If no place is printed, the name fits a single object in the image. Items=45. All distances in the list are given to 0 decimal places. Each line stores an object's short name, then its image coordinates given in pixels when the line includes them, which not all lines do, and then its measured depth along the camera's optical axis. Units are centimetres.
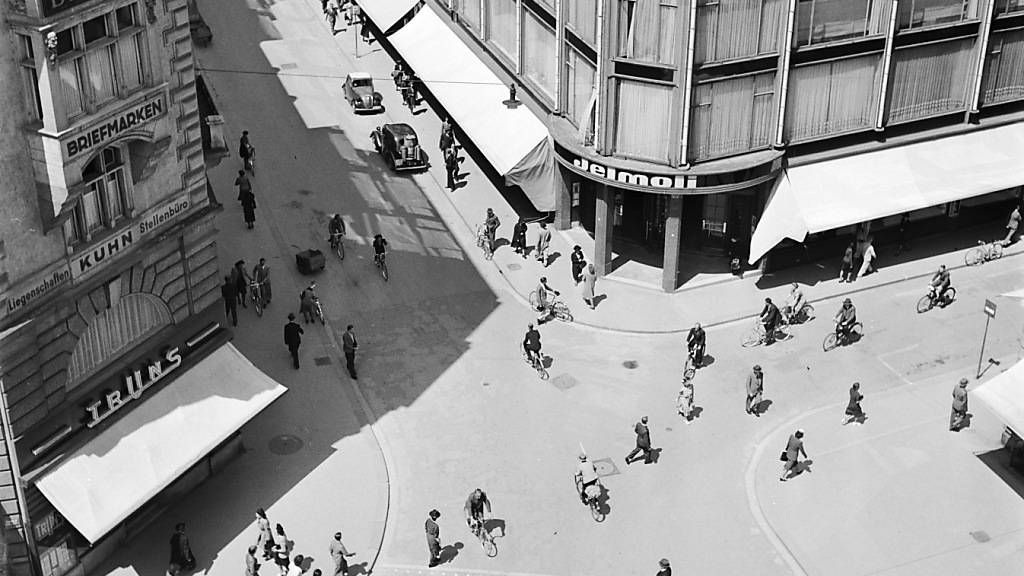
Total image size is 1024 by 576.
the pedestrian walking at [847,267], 4947
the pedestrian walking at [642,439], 3919
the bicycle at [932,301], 4788
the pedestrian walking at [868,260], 4975
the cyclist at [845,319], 4506
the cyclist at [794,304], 4675
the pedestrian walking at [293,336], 4450
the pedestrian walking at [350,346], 4394
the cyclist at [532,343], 4384
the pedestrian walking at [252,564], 3466
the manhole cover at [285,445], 4050
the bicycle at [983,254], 5112
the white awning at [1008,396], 3694
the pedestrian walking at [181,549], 3484
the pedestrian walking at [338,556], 3459
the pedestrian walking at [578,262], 4925
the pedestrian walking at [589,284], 4772
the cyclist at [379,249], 5028
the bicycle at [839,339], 4581
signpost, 4344
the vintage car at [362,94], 6625
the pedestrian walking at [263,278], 4803
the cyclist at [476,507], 3609
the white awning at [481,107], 5344
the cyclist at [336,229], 5197
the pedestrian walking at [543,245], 5166
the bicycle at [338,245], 5212
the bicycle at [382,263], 5066
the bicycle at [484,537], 3631
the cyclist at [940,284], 4762
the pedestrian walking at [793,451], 3834
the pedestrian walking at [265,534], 3550
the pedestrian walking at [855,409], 4100
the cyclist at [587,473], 3700
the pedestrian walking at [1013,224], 5172
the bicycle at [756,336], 4591
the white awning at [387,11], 7175
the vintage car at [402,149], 5959
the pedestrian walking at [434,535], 3516
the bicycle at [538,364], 4453
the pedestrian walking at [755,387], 4131
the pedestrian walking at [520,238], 5181
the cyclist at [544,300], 4738
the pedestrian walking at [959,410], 4059
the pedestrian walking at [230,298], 4694
